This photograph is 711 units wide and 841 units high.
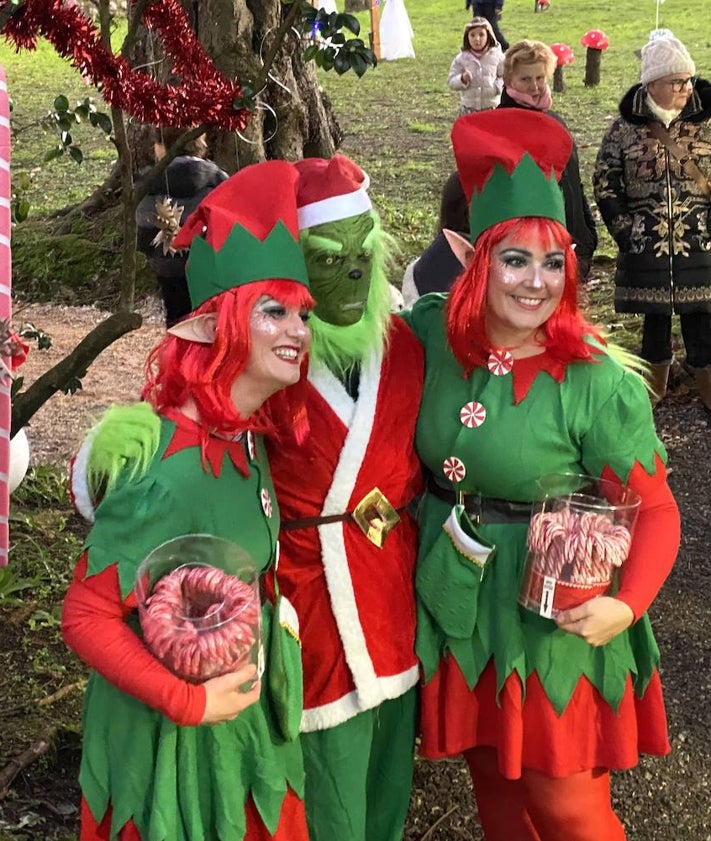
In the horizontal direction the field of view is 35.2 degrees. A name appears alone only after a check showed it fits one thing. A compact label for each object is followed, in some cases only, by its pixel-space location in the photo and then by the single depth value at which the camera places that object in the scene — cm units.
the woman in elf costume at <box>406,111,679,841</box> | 209
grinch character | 211
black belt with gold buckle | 214
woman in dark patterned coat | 478
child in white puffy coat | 873
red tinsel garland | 276
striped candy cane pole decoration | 331
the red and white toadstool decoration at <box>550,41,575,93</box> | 1249
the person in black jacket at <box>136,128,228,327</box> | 362
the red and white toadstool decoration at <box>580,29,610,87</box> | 1306
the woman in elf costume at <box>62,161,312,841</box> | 178
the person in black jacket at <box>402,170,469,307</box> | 304
